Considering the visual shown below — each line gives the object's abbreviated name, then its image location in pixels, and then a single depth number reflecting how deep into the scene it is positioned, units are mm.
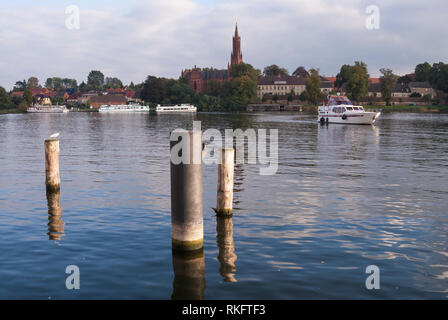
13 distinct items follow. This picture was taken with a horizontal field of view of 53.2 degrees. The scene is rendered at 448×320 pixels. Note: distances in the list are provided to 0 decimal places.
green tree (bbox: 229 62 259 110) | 196250
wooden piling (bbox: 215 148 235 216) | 14562
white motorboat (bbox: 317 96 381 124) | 76000
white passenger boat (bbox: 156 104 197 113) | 190250
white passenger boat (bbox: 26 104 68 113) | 190625
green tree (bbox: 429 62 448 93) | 187875
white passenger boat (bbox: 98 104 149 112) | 195125
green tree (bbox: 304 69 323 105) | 176212
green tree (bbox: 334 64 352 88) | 165250
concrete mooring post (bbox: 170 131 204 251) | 10773
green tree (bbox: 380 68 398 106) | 185375
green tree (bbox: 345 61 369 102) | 162875
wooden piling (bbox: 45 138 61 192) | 17750
